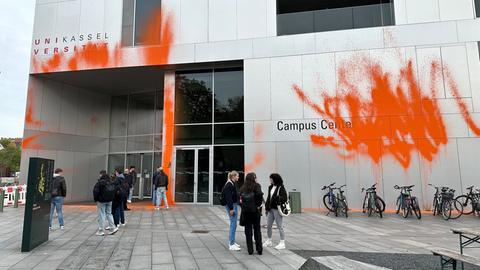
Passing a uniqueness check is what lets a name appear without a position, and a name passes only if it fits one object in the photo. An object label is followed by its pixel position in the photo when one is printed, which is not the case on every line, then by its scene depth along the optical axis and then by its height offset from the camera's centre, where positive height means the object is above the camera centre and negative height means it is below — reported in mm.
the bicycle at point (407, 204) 12094 -1048
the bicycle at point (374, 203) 12438 -1035
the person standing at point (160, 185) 14086 -344
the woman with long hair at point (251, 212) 6848 -733
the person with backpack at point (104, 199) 8750 -569
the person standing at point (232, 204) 7230 -616
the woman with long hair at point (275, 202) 7430 -576
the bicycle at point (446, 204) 11867 -1069
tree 53250 +3311
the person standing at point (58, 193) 9438 -446
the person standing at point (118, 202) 9489 -712
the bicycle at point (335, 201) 12639 -991
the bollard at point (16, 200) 15070 -1008
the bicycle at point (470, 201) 12078 -962
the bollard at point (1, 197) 13578 -780
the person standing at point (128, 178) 14069 -40
